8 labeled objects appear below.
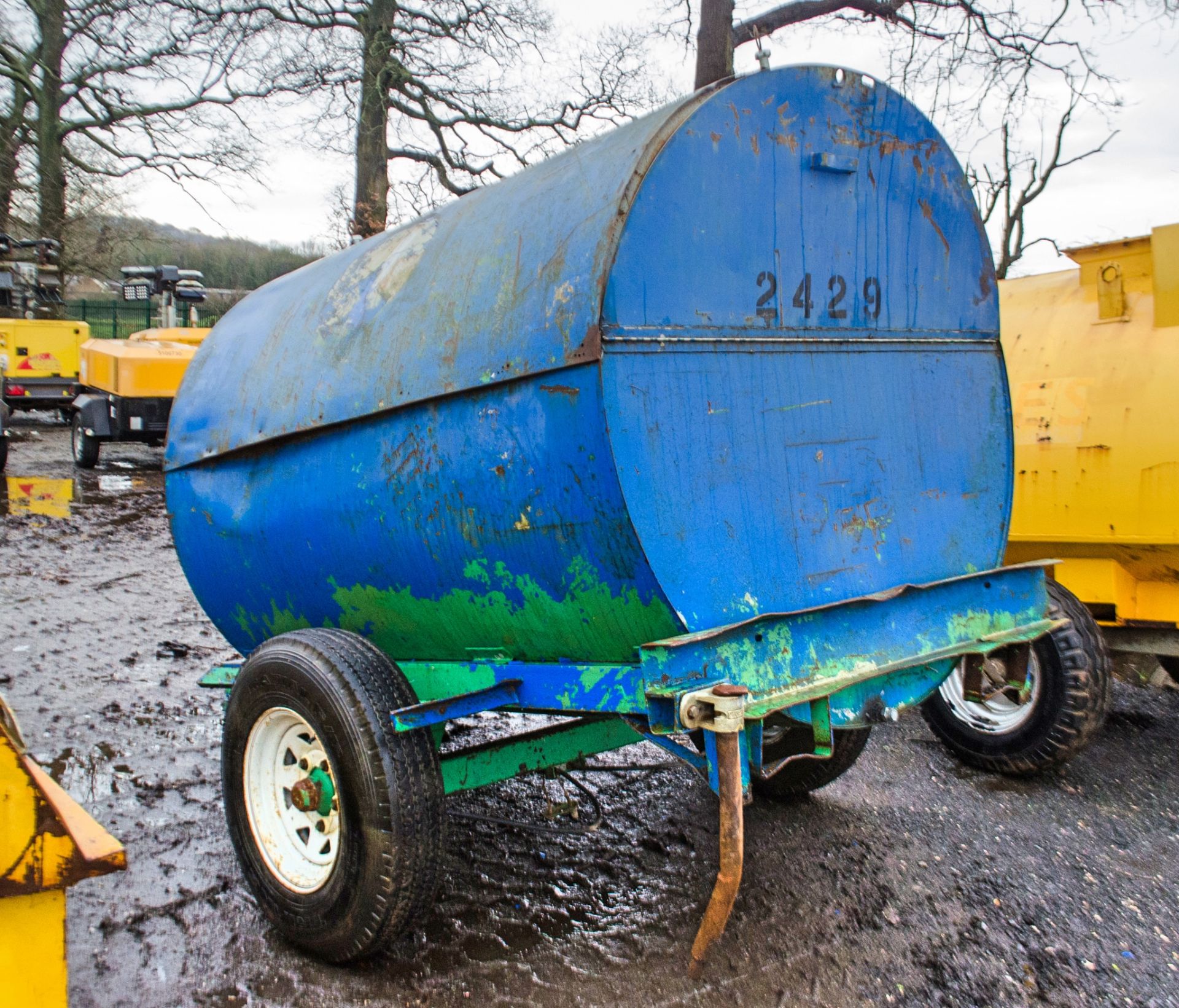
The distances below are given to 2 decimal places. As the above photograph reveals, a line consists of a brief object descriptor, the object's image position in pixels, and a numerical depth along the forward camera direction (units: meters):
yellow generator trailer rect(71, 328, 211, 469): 13.66
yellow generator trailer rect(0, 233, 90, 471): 18.16
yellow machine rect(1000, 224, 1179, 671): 4.47
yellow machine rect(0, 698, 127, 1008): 2.02
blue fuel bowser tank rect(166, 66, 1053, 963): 2.60
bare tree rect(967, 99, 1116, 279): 21.12
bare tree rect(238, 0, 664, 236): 15.89
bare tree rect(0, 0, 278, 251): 22.86
